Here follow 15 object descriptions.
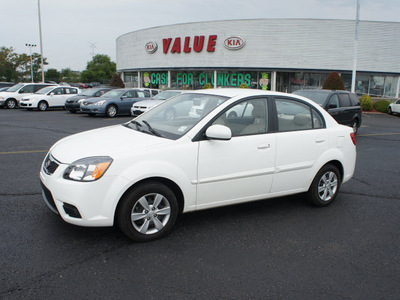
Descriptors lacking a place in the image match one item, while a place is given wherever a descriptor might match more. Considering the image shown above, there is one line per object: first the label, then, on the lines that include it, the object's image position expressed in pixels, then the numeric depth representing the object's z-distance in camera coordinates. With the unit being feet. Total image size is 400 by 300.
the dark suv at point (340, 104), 37.88
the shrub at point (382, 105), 90.83
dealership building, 109.19
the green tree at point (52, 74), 337.25
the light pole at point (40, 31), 118.32
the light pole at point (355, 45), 76.23
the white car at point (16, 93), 71.77
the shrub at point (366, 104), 92.69
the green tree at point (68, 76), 340.90
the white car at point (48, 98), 67.00
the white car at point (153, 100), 54.24
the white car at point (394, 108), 82.58
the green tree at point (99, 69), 377.91
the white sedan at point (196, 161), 11.53
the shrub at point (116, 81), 127.03
